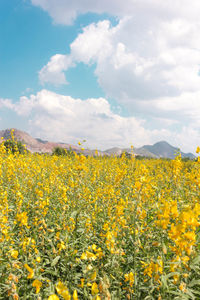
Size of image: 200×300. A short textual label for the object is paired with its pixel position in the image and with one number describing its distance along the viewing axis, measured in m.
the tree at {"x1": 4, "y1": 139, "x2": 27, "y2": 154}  21.69
